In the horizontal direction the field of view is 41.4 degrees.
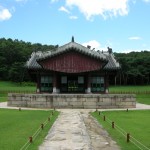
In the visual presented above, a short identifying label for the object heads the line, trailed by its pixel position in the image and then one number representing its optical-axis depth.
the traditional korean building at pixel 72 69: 26.58
